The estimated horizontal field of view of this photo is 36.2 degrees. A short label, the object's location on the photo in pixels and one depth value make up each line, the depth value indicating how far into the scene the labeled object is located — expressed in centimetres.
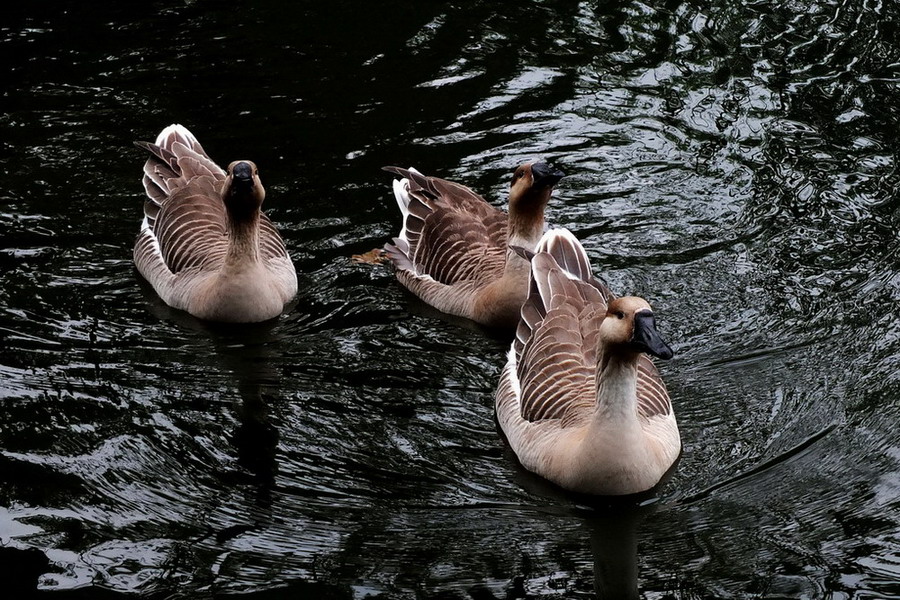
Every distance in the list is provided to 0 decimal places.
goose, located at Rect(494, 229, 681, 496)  878
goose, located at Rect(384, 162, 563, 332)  1170
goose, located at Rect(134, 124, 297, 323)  1165
